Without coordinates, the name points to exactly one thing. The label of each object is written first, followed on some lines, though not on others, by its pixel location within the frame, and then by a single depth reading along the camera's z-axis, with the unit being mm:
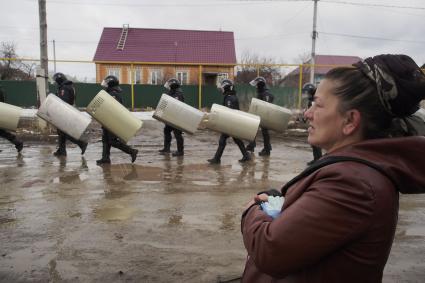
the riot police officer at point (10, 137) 8242
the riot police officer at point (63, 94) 8234
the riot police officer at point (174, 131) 8508
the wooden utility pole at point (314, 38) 21106
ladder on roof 29653
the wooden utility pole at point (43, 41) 11227
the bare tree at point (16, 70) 16781
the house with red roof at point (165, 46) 29203
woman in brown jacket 1081
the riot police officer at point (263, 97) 8891
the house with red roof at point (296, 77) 17430
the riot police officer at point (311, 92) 7832
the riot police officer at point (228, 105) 7802
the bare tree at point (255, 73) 18945
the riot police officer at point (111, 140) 7500
